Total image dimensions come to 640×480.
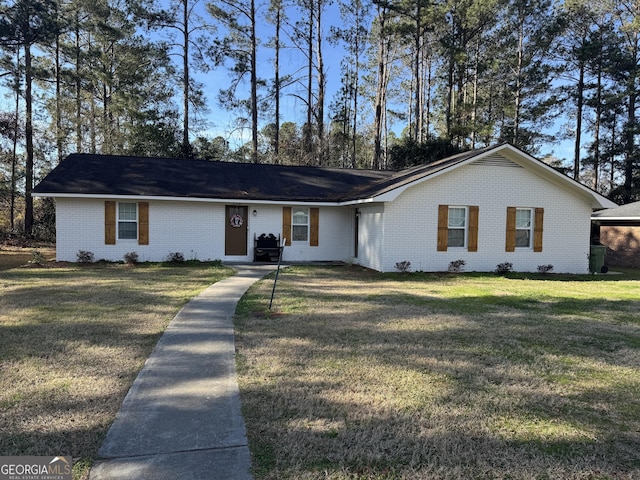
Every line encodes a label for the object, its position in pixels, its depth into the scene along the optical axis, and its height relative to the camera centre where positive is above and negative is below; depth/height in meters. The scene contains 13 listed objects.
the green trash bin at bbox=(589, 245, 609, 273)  15.09 -0.89
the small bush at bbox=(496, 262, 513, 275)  13.89 -1.19
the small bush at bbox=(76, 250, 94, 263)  13.91 -0.99
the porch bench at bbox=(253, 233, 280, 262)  15.12 -0.69
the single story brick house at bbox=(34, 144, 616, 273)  13.26 +0.49
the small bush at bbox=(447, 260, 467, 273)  13.57 -1.11
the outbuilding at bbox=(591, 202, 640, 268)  17.97 +0.03
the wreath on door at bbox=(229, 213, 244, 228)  15.17 +0.26
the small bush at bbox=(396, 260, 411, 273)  13.07 -1.10
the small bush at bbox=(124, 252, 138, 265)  13.92 -1.04
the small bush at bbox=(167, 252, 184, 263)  14.51 -1.03
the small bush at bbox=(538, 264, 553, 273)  14.37 -1.21
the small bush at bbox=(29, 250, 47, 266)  13.43 -1.10
